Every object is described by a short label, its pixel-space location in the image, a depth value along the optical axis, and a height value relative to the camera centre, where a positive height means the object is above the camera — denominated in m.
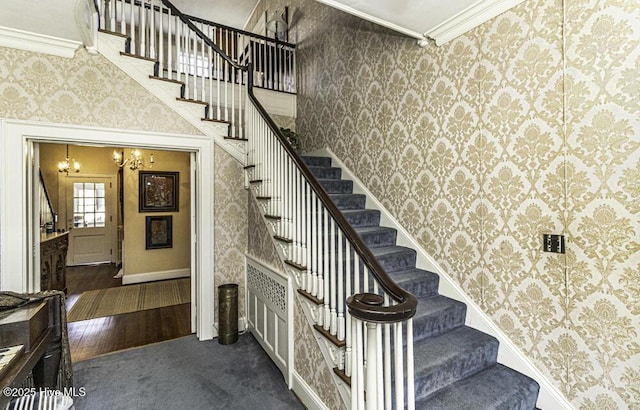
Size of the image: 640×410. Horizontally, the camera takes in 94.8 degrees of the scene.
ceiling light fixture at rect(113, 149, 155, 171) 5.59 +0.84
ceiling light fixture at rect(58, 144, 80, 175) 6.82 +0.93
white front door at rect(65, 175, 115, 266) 7.18 -0.35
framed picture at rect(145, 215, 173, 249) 5.82 -0.55
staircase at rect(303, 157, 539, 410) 1.73 -0.98
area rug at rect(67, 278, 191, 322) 4.12 -1.50
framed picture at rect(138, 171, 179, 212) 5.77 +0.26
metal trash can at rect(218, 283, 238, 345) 3.18 -1.22
